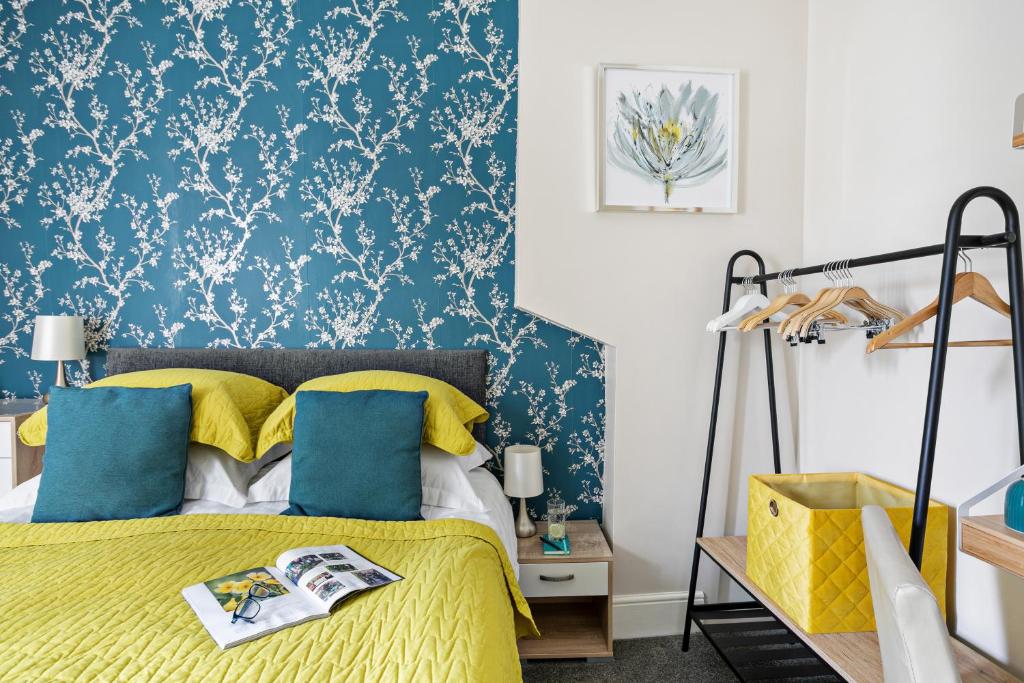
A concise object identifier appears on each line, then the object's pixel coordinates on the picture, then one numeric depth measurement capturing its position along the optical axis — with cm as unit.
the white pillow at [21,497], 194
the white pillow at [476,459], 217
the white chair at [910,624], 91
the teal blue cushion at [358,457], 189
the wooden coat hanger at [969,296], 138
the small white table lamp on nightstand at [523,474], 230
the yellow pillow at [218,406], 204
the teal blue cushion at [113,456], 184
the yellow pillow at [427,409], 206
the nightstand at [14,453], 224
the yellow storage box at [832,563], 157
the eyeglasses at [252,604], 127
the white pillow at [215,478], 201
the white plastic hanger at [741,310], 202
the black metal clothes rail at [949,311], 128
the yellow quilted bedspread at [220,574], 111
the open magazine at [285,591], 124
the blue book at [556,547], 223
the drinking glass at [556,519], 229
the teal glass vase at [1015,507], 107
